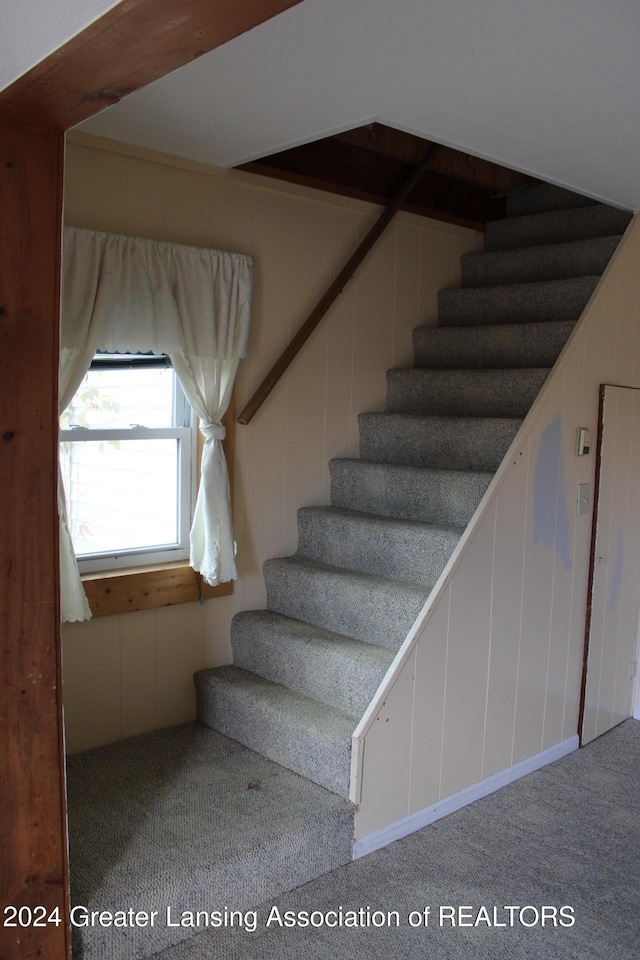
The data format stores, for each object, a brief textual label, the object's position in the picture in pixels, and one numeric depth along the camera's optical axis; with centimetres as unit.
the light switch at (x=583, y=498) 368
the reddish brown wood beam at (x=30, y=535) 195
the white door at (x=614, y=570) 381
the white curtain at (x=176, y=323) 293
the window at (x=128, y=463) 313
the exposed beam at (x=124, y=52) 132
